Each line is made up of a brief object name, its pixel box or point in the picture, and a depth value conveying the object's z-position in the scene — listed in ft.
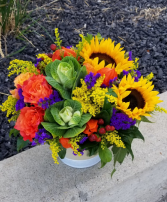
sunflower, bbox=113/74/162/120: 2.75
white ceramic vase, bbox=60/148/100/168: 3.54
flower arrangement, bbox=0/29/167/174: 2.73
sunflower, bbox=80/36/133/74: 3.07
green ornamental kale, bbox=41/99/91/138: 2.70
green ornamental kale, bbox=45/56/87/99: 2.77
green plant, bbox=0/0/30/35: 5.54
